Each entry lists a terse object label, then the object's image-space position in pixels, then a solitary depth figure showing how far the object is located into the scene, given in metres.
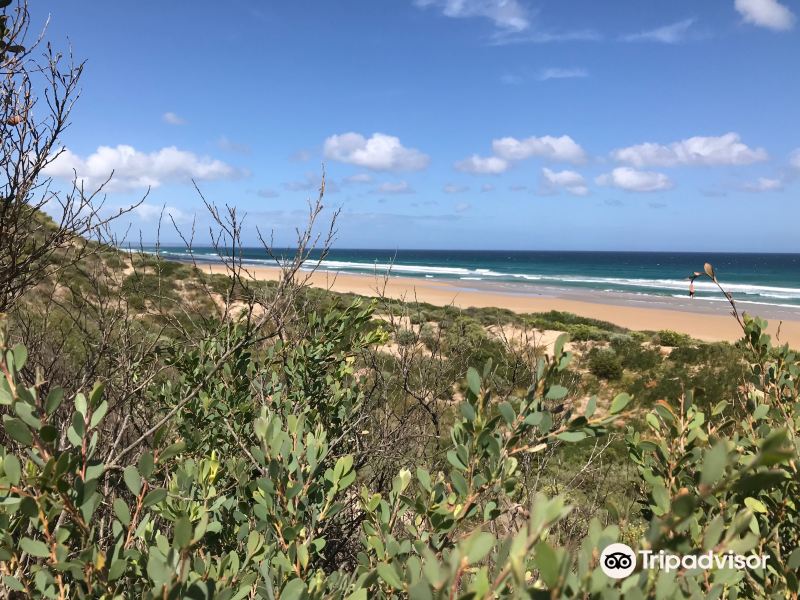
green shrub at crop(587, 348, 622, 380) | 14.46
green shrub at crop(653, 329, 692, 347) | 18.45
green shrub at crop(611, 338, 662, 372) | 15.12
